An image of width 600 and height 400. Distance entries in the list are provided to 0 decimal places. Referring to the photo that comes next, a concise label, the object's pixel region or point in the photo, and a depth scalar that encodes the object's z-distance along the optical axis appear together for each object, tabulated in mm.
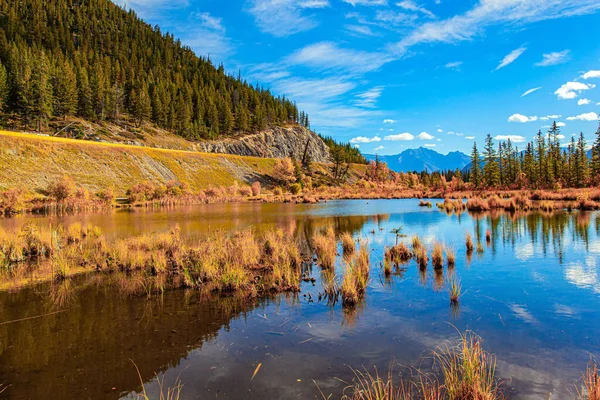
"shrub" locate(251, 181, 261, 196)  83544
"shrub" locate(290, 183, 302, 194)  88688
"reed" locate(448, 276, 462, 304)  9438
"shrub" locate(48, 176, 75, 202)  45231
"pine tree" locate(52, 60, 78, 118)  88062
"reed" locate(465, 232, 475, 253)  15894
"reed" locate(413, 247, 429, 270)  13570
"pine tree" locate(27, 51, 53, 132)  79062
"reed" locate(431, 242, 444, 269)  13312
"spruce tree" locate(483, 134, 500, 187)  74375
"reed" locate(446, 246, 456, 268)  13548
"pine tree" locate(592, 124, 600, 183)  63119
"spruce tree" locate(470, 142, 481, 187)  78562
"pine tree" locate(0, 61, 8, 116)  78519
